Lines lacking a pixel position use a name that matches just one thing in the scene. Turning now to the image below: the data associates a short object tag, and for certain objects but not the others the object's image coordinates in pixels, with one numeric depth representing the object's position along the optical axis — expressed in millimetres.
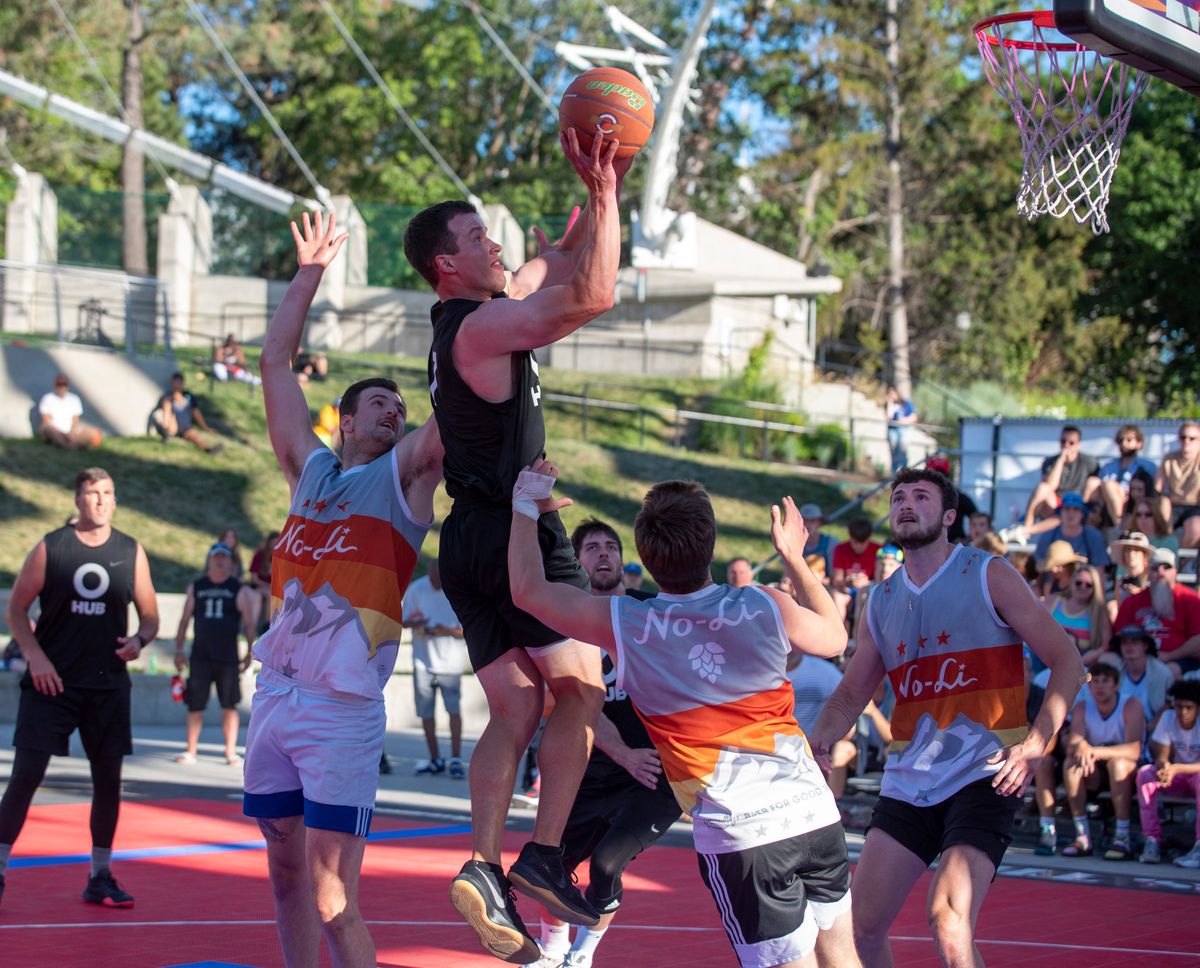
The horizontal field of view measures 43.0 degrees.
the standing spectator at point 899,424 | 22016
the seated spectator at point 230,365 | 28344
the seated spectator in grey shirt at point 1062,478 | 15680
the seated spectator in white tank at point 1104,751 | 10773
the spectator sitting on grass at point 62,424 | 24109
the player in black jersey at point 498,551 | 4656
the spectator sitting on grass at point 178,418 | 25125
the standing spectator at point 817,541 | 15539
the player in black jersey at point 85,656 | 7875
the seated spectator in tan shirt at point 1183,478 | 14492
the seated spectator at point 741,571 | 12448
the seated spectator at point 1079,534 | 13703
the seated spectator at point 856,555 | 14617
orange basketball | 4645
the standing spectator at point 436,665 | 14383
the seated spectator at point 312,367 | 28797
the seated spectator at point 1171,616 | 11547
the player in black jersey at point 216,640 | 14523
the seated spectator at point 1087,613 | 11820
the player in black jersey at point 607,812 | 6570
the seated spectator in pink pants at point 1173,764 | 10508
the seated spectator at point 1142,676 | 11055
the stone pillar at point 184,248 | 37594
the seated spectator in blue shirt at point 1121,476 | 14883
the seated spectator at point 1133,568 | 12398
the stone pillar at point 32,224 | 35969
